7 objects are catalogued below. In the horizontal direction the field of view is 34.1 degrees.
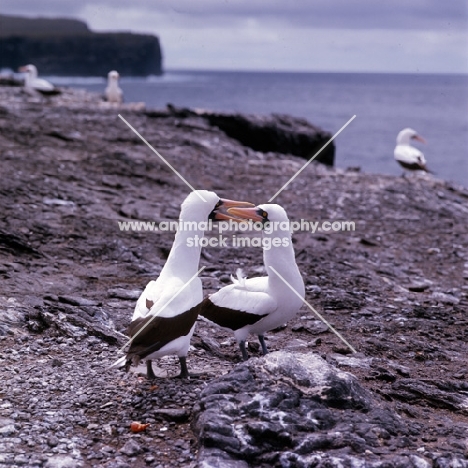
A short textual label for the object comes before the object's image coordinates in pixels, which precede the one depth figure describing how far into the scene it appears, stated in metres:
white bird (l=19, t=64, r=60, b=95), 24.36
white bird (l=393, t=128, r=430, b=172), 17.80
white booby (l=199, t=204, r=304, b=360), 6.24
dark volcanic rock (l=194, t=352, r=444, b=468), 4.57
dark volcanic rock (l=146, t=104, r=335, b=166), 20.30
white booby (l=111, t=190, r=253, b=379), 5.48
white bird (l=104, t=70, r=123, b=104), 26.09
